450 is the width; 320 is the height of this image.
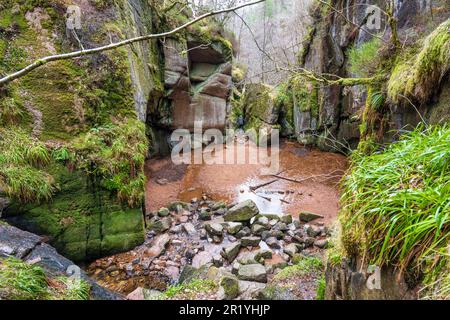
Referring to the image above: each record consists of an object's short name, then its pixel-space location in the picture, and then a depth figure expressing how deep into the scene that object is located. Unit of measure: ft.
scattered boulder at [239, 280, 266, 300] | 10.13
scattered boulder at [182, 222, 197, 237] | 18.26
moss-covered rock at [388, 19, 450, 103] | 9.35
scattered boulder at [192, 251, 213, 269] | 14.61
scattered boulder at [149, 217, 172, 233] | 18.20
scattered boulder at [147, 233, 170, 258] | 15.49
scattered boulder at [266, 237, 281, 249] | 16.20
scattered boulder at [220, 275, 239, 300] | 10.03
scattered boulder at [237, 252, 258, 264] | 13.37
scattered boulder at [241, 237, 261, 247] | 16.00
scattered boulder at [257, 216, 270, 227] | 18.37
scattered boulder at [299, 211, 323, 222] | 19.95
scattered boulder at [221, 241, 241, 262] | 14.60
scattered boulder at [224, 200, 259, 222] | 19.31
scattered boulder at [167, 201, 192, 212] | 22.24
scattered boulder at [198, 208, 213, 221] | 20.94
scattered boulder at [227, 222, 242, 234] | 17.69
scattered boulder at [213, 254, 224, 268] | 14.12
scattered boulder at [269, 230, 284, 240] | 17.06
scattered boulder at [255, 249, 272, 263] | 13.89
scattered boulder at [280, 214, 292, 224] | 19.19
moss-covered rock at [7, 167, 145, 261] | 13.39
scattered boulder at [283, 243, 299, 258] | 15.08
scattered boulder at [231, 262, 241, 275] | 12.58
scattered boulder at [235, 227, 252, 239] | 17.47
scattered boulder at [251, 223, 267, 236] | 17.57
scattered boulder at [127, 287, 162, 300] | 11.02
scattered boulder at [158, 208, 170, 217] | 21.16
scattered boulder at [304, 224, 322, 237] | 17.21
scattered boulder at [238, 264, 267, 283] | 11.45
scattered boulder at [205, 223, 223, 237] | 17.40
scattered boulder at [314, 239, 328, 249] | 15.69
